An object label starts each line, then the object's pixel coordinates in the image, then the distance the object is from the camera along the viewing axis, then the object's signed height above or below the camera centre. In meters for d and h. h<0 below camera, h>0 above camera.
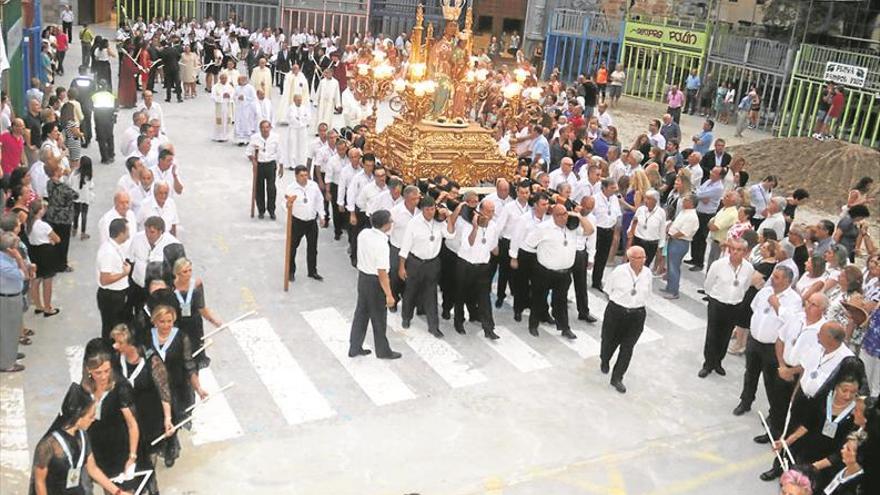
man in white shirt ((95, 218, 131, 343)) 7.96 -2.85
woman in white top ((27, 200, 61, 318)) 9.22 -2.99
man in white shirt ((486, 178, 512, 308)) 10.70 -2.95
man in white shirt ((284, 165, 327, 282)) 10.93 -2.78
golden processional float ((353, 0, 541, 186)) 13.05 -1.63
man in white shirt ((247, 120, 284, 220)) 13.08 -2.70
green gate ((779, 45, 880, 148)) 22.42 -1.24
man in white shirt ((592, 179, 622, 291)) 11.77 -2.68
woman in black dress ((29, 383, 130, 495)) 5.04 -2.85
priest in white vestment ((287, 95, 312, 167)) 16.48 -2.76
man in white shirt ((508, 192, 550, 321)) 10.18 -2.87
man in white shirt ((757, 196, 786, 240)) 11.27 -2.30
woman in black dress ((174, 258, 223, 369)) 6.96 -2.64
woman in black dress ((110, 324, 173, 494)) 6.00 -2.92
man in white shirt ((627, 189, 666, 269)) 11.63 -2.68
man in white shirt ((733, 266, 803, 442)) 8.05 -2.66
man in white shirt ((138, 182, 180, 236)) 9.64 -2.62
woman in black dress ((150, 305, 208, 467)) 6.35 -2.92
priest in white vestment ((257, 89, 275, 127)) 18.36 -2.61
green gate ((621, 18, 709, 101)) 28.31 -0.85
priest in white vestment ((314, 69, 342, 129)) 19.95 -2.38
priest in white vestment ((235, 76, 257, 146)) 18.17 -2.69
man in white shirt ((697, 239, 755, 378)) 9.15 -2.74
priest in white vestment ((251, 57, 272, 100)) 20.64 -2.20
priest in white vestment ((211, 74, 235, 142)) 18.47 -2.68
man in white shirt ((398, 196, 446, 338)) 9.70 -2.94
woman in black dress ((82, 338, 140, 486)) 5.49 -2.91
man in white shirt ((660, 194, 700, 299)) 11.57 -2.82
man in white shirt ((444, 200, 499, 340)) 9.85 -2.87
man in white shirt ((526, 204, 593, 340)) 9.94 -2.81
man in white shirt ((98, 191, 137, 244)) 8.79 -2.45
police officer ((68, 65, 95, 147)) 16.62 -2.49
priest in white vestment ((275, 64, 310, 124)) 19.81 -2.29
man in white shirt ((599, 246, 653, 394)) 8.73 -2.88
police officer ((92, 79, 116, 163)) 15.48 -2.65
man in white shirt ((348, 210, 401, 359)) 8.77 -2.96
